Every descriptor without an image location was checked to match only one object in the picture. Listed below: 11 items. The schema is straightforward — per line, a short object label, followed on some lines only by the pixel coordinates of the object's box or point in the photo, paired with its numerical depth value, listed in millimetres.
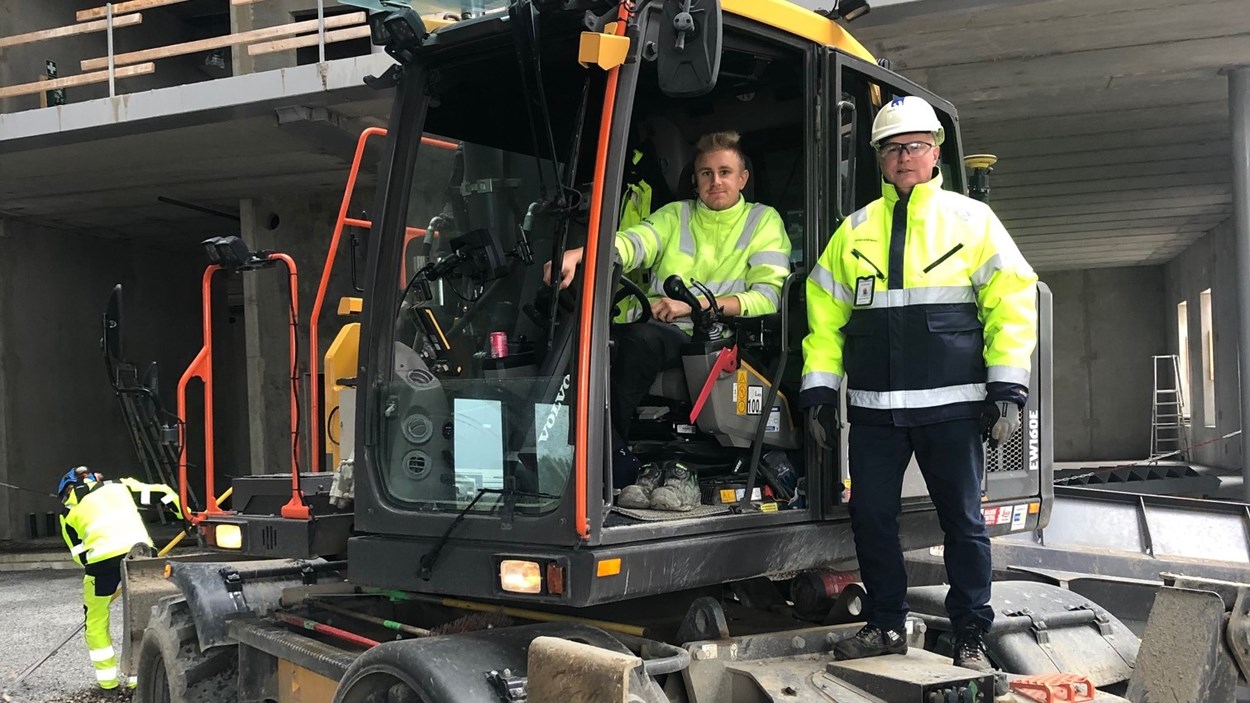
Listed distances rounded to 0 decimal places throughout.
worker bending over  7363
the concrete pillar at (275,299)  16031
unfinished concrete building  11938
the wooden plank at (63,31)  13945
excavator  3051
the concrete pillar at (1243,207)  12516
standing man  3441
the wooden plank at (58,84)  13859
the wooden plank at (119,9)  13820
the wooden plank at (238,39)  12750
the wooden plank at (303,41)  12203
